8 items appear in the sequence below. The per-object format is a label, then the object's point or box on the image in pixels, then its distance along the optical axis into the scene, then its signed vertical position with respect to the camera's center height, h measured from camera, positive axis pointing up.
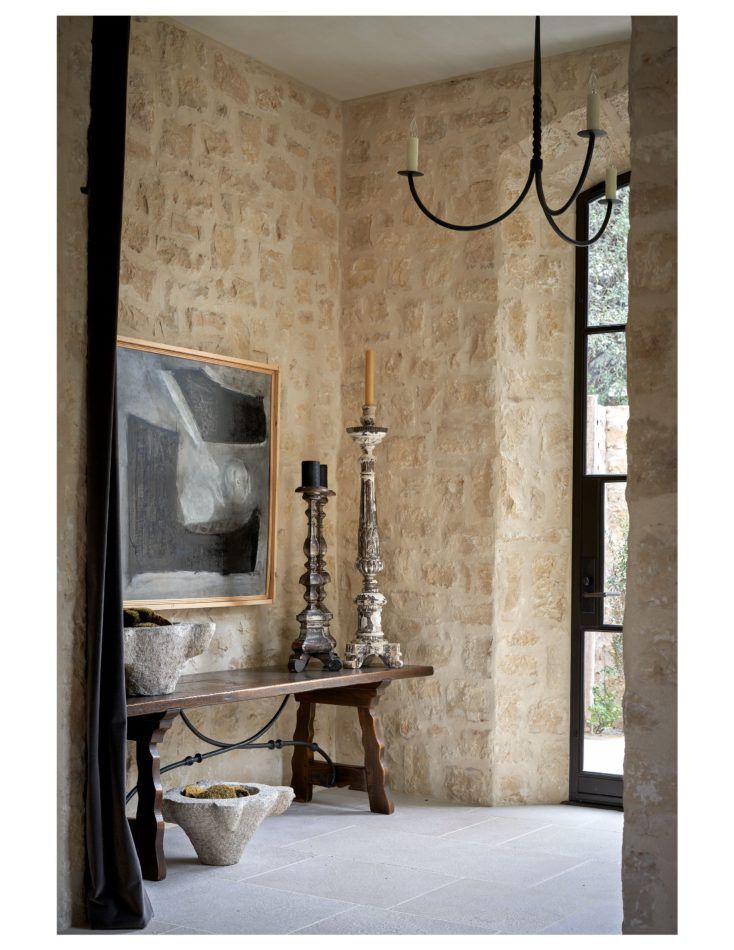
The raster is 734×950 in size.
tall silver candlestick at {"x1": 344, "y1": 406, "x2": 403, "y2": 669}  4.99 -0.29
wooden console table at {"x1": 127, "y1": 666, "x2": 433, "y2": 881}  3.82 -0.85
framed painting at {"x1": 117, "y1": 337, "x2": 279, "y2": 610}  4.43 +0.11
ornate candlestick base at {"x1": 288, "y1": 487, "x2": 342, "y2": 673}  4.93 -0.42
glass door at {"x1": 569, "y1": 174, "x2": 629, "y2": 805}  5.20 -0.01
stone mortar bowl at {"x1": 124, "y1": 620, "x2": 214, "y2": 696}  3.78 -0.52
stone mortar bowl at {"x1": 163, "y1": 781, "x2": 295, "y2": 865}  3.86 -1.10
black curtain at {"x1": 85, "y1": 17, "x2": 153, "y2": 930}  3.22 -0.10
